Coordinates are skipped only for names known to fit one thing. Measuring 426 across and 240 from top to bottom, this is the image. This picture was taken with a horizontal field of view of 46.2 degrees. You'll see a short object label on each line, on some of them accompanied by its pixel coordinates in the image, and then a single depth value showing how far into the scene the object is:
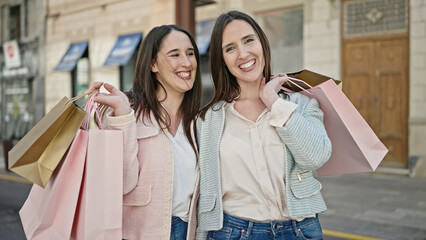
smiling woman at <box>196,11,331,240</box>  2.09
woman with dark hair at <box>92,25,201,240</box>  2.22
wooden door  10.22
